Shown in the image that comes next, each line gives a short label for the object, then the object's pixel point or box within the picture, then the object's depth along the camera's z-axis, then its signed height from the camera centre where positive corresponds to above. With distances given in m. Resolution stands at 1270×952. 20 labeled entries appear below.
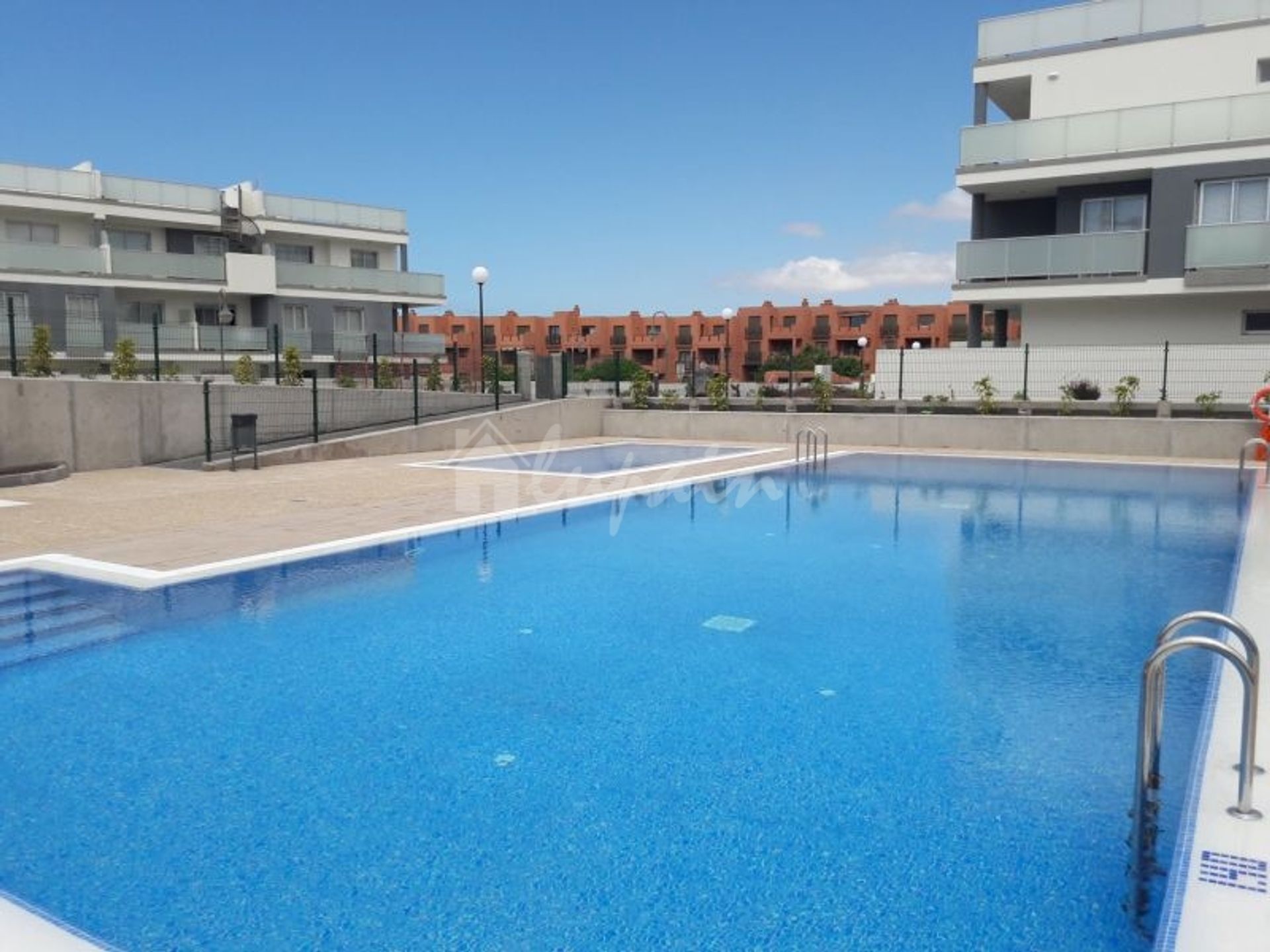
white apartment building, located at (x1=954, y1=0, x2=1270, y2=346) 23.59 +5.26
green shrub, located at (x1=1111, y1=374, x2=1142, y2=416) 20.76 -0.60
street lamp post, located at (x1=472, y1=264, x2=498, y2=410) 22.81 +2.31
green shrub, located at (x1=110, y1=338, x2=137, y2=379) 19.02 +0.17
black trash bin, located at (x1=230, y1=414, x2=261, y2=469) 16.56 -1.16
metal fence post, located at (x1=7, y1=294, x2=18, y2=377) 16.52 +0.29
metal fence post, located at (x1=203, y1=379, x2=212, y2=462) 16.83 -0.95
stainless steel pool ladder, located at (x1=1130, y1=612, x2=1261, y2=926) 3.59 -1.46
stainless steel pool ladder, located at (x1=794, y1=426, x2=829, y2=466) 19.61 -1.81
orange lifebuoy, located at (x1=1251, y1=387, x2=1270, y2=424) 16.12 -0.63
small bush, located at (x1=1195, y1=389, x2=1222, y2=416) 20.19 -0.75
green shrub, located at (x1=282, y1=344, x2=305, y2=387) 23.06 +0.04
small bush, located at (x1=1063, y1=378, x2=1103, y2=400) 22.89 -0.54
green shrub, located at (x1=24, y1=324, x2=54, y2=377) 18.20 +0.20
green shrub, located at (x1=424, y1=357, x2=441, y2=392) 25.59 -0.28
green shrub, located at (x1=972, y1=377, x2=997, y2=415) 22.19 -0.64
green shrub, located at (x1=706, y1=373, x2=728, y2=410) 25.92 -0.64
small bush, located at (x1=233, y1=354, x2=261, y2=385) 21.44 -0.04
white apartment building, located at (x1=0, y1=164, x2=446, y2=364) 35.91 +4.41
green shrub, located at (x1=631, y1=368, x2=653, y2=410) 27.11 -0.64
